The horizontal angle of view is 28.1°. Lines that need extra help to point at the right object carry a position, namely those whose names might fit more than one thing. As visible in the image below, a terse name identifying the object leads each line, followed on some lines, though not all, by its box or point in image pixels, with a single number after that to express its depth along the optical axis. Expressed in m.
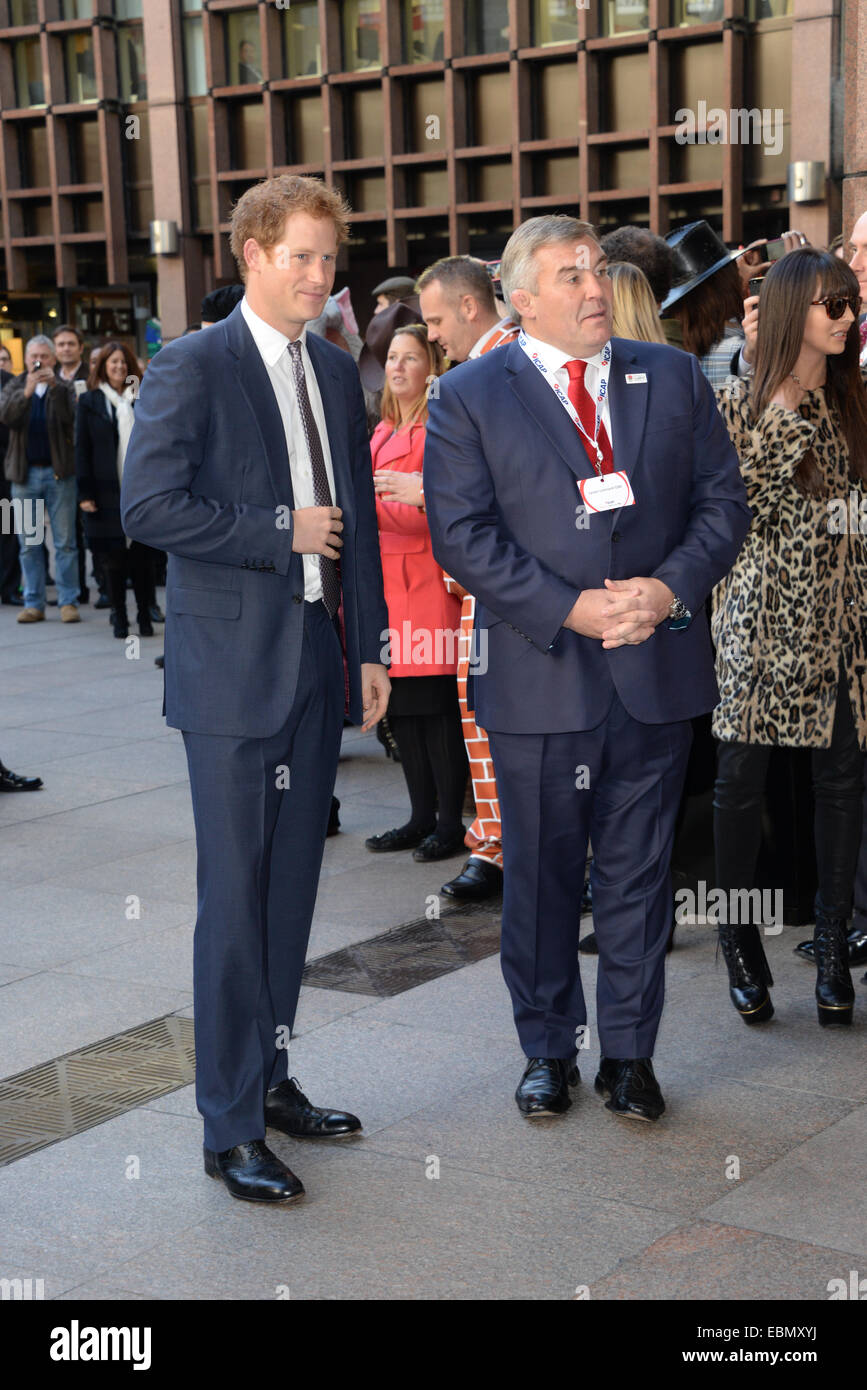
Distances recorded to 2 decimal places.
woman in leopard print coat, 4.23
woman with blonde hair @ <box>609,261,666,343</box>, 4.82
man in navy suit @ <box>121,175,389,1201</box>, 3.36
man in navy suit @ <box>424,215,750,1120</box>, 3.67
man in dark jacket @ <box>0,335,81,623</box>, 12.76
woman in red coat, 5.99
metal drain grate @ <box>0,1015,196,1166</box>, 3.82
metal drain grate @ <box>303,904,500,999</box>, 4.78
